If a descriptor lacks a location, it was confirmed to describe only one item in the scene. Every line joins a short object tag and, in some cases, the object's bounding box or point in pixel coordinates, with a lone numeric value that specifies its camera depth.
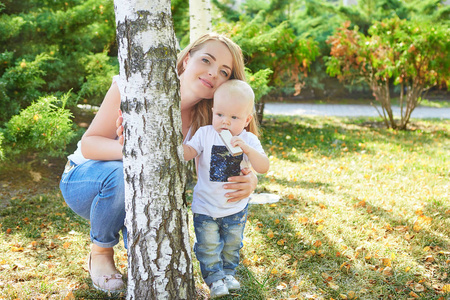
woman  2.21
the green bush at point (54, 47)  4.30
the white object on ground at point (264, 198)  3.84
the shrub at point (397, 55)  6.93
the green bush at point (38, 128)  3.63
